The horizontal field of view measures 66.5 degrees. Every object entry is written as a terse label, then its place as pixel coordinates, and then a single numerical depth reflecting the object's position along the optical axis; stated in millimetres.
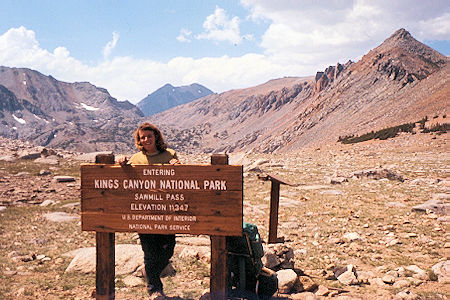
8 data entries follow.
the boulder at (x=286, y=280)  5055
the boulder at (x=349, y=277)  5410
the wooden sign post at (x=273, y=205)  5070
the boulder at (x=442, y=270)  5177
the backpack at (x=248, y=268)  4559
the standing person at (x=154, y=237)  4734
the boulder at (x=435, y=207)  9038
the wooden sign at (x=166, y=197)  4117
